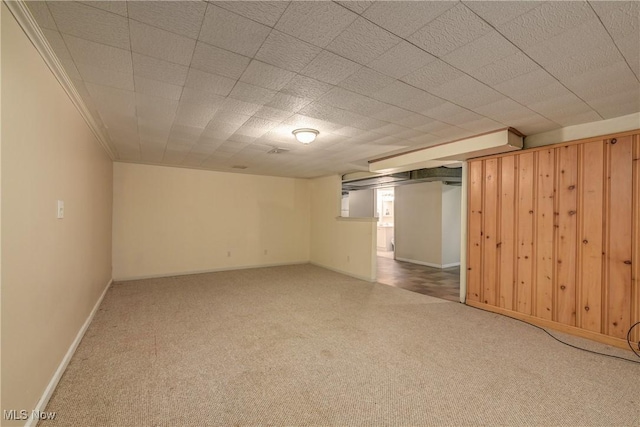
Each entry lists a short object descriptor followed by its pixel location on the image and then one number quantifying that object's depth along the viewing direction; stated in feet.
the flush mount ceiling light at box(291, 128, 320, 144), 10.28
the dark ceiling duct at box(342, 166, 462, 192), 20.56
